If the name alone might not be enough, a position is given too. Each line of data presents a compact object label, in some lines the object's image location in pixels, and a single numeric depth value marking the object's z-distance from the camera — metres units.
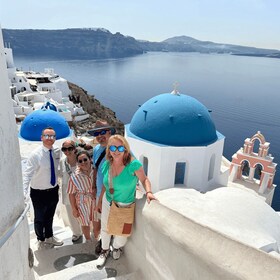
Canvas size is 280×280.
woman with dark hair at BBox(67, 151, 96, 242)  4.10
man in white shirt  3.92
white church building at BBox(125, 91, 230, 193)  6.98
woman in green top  3.40
